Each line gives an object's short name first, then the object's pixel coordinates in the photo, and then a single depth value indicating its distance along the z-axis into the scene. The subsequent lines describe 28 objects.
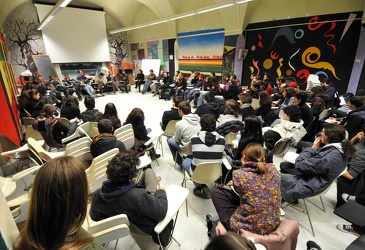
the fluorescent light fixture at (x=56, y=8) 5.17
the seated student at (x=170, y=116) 3.47
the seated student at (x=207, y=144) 2.16
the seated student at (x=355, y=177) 2.05
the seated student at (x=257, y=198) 1.35
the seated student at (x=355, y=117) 2.91
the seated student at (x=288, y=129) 2.95
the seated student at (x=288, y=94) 4.25
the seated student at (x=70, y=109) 4.05
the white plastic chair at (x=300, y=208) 2.24
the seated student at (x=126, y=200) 1.33
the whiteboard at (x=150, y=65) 11.48
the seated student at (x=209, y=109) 3.82
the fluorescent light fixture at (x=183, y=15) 6.72
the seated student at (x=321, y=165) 1.75
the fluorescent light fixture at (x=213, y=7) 5.44
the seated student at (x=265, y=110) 3.88
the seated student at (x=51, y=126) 3.24
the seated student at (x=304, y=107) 3.44
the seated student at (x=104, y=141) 2.27
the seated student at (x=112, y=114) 3.13
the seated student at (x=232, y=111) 3.13
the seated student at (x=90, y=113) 3.63
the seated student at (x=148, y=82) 9.59
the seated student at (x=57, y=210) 0.79
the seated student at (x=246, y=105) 3.60
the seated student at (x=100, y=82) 9.23
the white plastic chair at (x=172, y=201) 1.40
